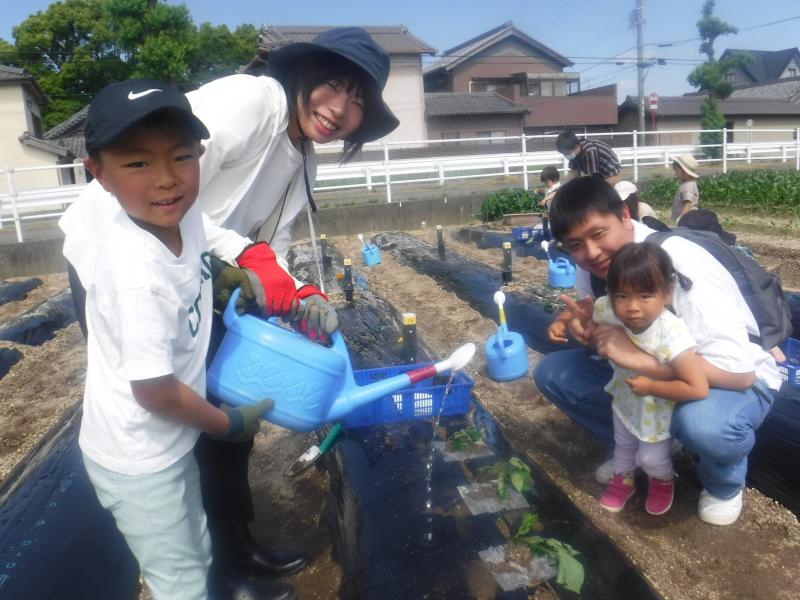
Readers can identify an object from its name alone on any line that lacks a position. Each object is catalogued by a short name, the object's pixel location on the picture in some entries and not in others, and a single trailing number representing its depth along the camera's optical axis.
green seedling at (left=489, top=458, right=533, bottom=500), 2.09
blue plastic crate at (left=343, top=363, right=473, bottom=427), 2.52
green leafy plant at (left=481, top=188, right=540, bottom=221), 11.27
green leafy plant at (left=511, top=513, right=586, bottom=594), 1.66
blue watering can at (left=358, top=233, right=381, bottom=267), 7.53
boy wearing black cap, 1.20
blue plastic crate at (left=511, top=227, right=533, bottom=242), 7.91
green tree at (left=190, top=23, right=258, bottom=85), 29.16
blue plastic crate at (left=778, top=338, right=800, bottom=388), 2.78
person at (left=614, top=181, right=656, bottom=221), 4.65
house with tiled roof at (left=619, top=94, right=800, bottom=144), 28.41
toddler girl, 1.81
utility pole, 26.76
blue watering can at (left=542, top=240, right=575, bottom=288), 5.47
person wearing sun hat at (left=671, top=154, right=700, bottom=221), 6.16
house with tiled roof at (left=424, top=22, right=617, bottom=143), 26.73
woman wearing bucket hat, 1.65
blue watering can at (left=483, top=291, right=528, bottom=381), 3.29
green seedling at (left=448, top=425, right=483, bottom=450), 2.44
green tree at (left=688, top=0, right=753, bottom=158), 24.81
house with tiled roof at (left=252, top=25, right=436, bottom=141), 22.58
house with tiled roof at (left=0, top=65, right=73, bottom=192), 20.22
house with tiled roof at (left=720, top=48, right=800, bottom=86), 45.06
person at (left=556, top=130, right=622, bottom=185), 5.24
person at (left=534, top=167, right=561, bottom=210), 8.36
